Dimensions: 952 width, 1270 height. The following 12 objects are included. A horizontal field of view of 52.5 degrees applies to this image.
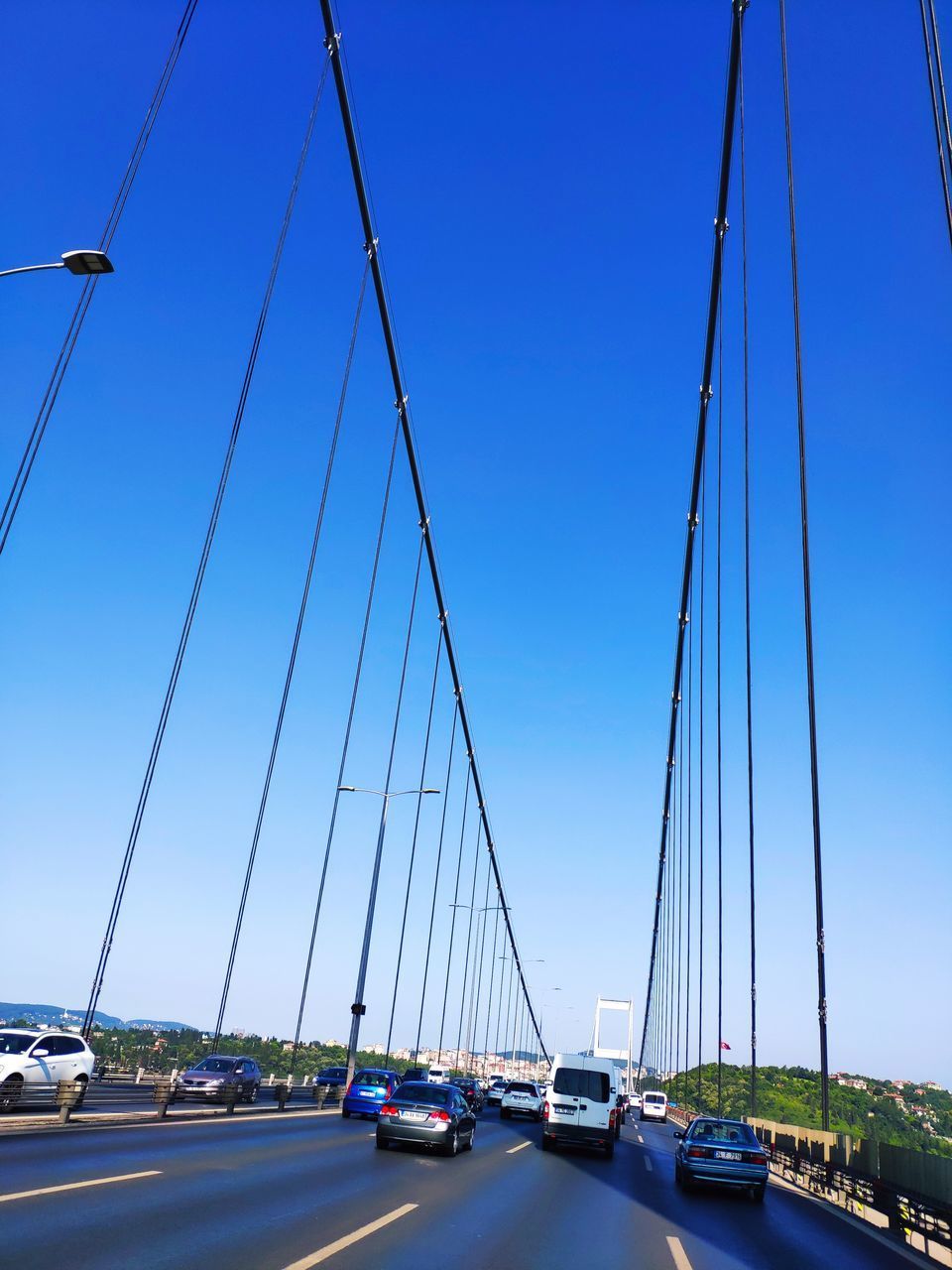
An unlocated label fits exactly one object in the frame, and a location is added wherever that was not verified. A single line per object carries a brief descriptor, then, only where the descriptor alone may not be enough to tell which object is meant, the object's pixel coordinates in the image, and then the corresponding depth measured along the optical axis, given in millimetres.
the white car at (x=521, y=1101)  38406
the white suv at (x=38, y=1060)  17266
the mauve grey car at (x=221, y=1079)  24656
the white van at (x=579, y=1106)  20984
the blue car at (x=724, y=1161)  14922
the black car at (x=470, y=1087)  39188
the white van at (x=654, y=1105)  56781
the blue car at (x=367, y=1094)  26328
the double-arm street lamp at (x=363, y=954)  31359
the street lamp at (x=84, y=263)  12414
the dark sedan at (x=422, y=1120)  16328
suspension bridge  7305
